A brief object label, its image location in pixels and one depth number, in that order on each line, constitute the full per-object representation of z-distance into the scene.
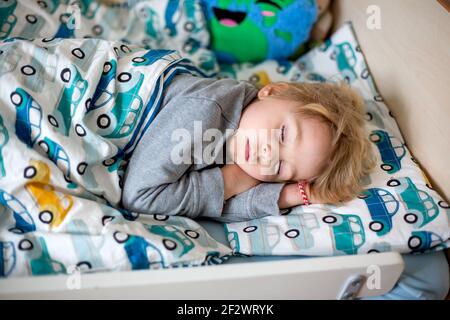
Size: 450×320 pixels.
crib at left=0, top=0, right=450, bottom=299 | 0.70
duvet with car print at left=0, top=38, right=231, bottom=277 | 0.78
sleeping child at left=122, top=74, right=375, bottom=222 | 0.92
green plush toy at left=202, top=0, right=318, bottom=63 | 1.36
